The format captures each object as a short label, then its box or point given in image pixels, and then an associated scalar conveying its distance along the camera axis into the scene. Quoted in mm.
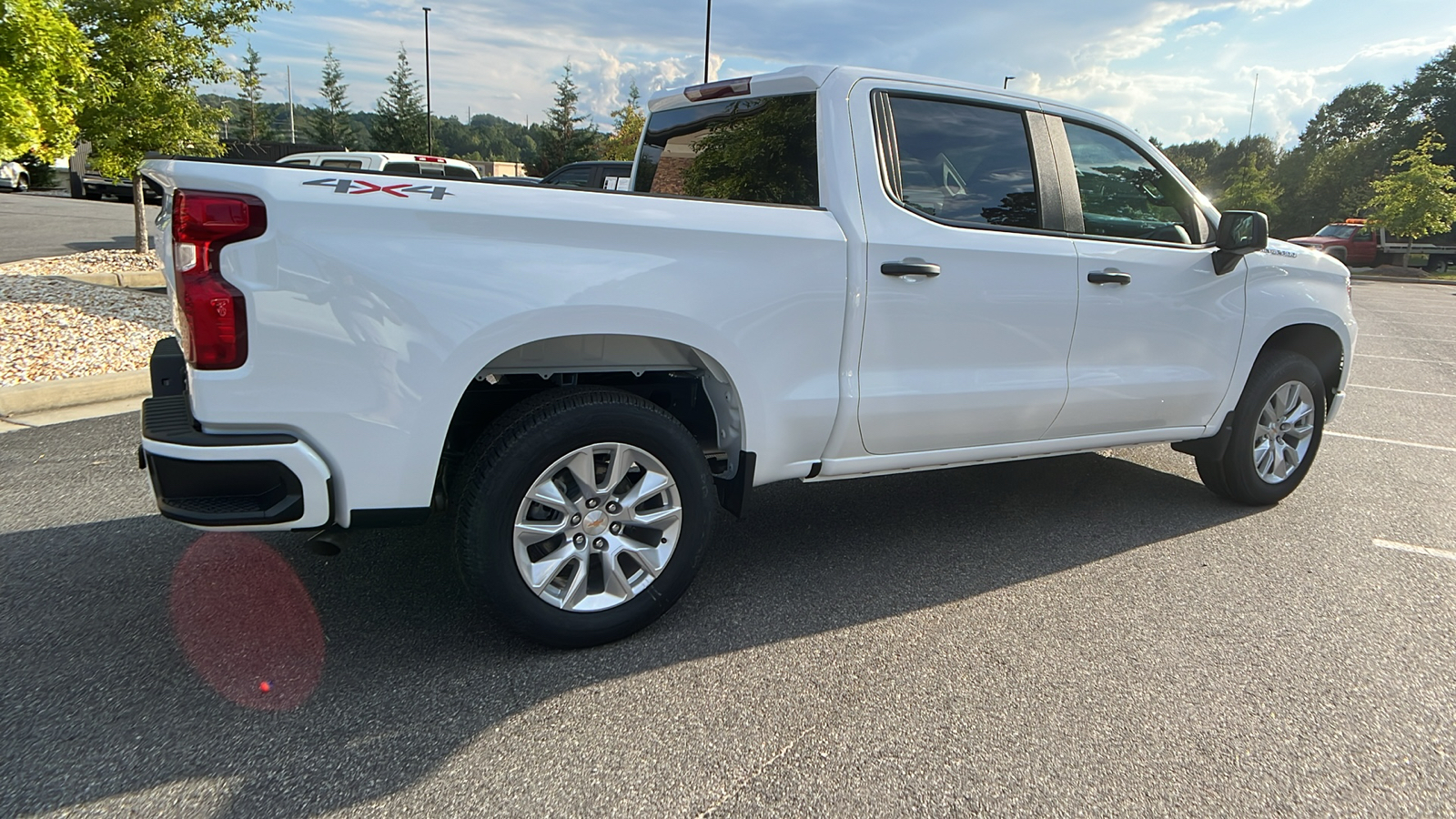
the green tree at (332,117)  61812
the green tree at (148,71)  9039
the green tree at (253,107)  52238
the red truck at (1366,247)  31328
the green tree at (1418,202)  31516
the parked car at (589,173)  12212
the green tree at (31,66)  5867
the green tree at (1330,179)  49594
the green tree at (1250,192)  43375
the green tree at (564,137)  50625
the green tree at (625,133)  36281
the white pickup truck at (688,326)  2443
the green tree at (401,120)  53562
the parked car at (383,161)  12883
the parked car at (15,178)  29658
